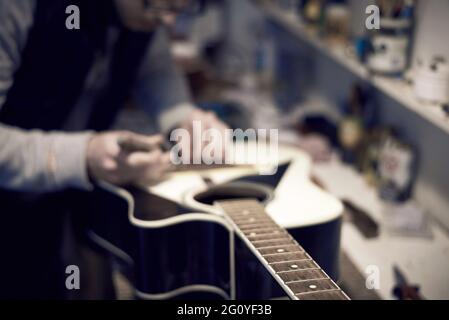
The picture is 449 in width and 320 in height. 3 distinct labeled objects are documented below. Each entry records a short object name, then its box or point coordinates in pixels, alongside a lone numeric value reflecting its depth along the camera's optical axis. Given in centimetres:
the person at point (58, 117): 119
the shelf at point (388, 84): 120
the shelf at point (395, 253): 120
